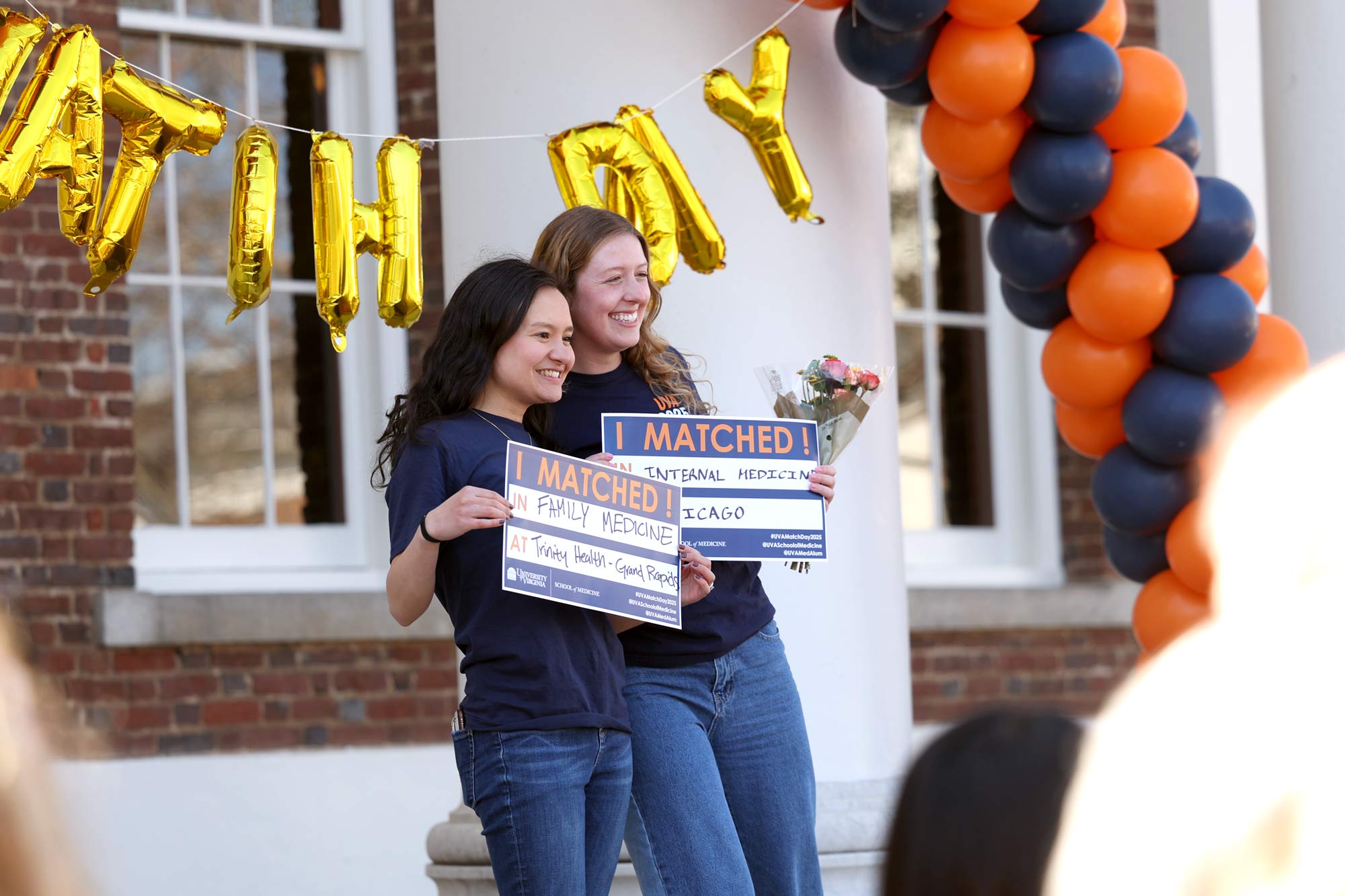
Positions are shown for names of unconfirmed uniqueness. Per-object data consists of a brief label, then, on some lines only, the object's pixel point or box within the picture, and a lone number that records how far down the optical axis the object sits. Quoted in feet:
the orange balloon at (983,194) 25.43
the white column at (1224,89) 39.68
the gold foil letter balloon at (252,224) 21.11
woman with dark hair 16.83
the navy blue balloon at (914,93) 24.67
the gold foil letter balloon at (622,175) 23.07
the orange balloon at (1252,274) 25.98
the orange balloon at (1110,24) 25.29
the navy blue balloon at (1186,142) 25.90
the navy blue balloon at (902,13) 23.20
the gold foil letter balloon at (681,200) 23.30
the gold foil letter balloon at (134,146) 20.94
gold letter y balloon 23.71
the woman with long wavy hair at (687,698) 18.19
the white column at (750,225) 24.79
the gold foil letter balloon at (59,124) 19.84
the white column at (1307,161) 32.68
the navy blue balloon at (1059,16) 24.20
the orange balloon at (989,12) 23.48
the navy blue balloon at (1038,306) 26.27
